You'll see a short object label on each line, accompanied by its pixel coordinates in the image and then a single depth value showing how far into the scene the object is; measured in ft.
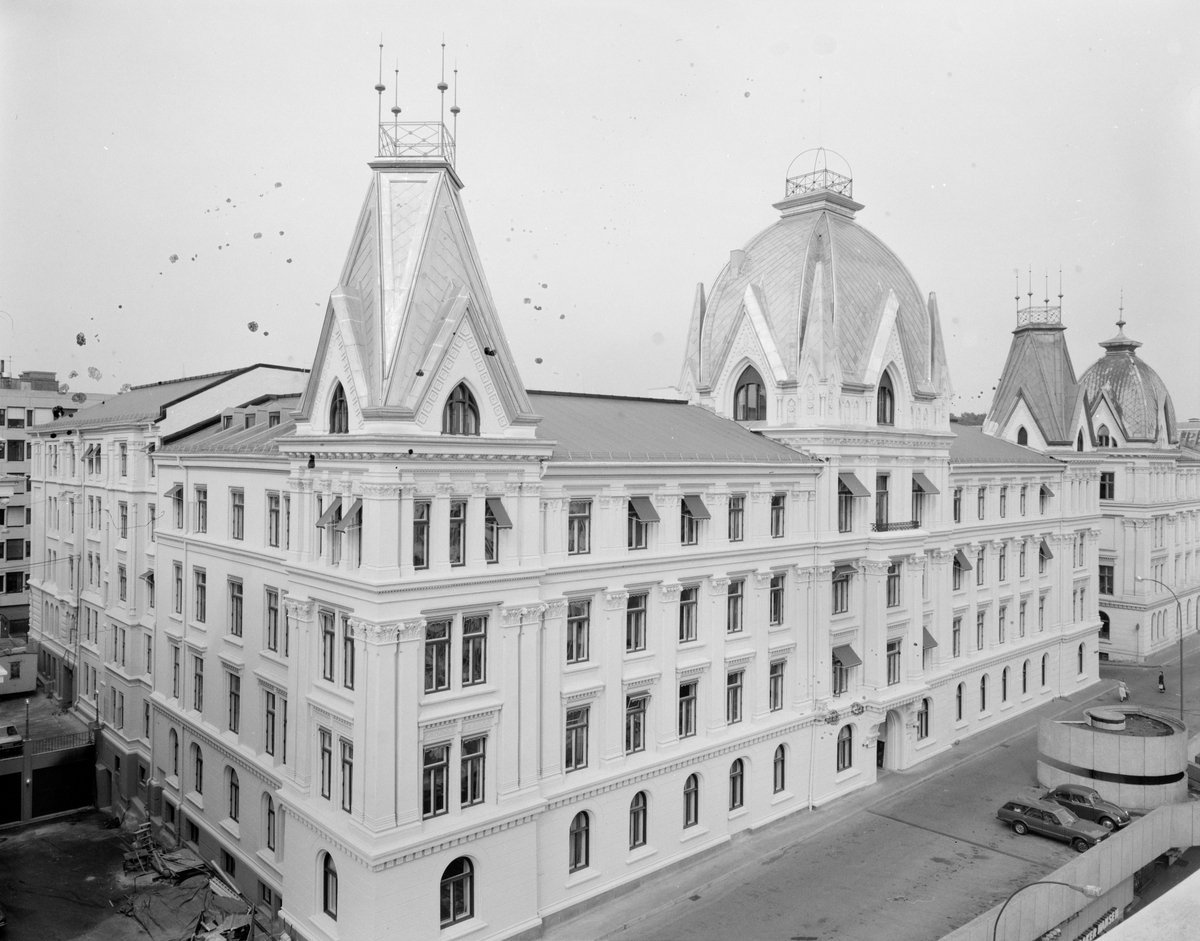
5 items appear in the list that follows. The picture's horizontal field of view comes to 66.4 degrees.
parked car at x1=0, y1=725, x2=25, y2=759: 133.18
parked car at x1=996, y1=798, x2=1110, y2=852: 111.86
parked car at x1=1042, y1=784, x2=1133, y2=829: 117.60
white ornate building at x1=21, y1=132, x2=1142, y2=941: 83.15
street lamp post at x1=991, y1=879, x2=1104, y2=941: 70.91
